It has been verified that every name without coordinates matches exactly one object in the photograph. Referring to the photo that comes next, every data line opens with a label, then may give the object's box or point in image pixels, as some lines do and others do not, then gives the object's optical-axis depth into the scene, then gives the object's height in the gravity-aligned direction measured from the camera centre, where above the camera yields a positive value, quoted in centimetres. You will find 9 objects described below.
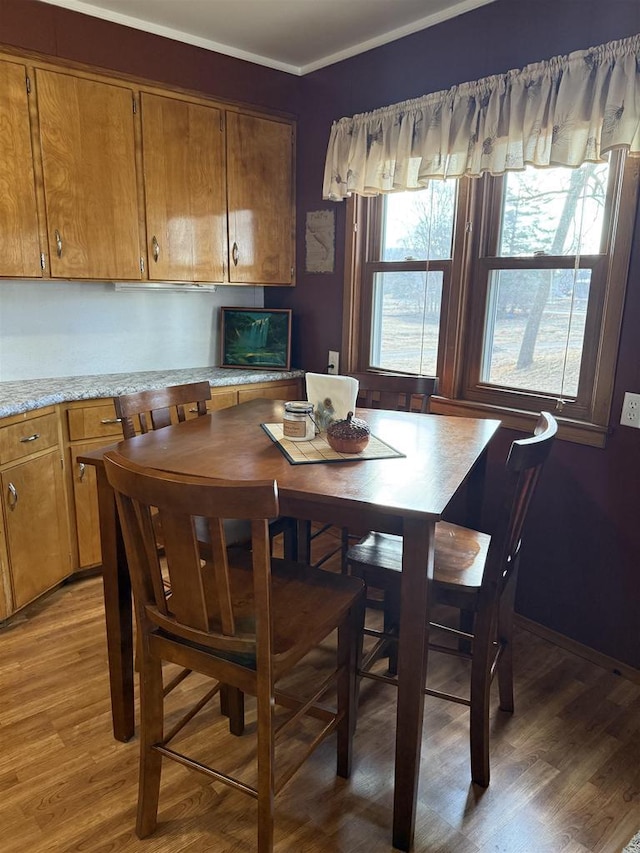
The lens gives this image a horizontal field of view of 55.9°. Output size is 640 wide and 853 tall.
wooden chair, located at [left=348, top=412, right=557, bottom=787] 152 -81
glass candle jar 193 -40
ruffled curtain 204 +68
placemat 176 -46
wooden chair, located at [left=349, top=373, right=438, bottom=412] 254 -39
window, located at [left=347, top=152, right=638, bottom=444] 227 +6
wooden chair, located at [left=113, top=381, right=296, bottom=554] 201 -40
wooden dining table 142 -47
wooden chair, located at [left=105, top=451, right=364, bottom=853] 120 -76
